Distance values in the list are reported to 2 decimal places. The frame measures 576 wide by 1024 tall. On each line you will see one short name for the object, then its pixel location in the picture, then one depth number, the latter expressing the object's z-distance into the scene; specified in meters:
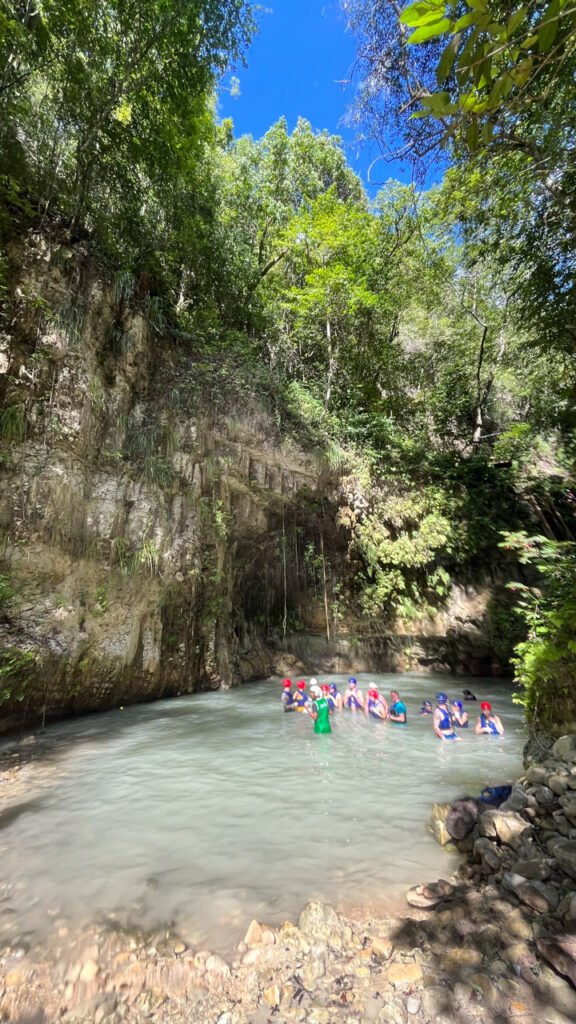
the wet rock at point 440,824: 3.26
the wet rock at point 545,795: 2.99
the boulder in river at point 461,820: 3.21
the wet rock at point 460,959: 1.87
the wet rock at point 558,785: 2.96
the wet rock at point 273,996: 1.87
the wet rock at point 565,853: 2.30
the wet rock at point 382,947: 2.07
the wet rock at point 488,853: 2.67
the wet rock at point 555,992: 1.61
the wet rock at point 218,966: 2.08
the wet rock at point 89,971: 2.06
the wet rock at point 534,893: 2.12
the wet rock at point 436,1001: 1.71
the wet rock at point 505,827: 2.80
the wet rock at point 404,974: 1.87
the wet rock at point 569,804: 2.74
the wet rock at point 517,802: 3.11
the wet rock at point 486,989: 1.68
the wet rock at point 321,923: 2.23
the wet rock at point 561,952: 1.71
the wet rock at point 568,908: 1.99
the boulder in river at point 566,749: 3.31
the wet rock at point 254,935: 2.26
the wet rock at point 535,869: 2.34
